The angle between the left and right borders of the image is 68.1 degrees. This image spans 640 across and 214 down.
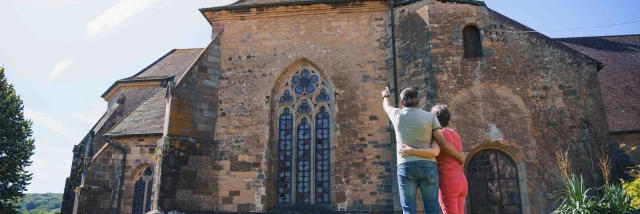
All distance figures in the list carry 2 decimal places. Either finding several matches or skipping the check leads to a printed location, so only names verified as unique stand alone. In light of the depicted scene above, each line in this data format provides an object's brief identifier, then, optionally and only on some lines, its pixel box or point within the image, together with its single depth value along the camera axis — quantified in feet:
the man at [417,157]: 14.17
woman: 14.28
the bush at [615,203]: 19.76
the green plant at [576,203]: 20.26
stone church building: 34.76
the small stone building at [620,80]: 47.96
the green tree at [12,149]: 61.21
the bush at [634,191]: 24.10
